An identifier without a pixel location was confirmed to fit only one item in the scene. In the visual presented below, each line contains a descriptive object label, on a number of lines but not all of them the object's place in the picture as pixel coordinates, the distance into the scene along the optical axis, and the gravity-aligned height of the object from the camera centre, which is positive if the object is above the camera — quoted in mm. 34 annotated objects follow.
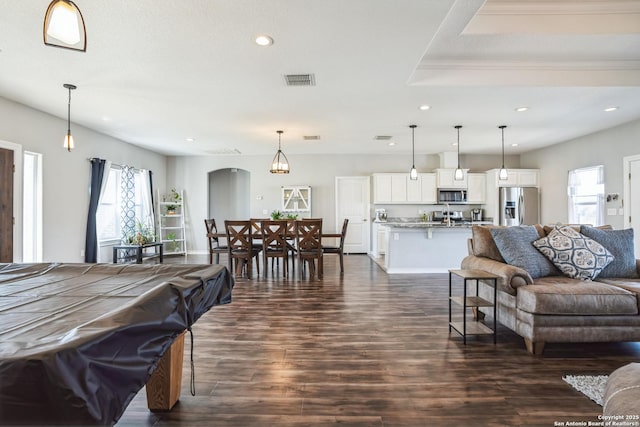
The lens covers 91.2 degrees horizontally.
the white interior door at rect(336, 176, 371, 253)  8547 +202
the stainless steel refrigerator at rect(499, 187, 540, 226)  7582 +192
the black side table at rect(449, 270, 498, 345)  2709 -809
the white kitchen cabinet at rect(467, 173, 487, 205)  8141 +678
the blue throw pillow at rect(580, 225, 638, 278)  3037 -358
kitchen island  5824 -647
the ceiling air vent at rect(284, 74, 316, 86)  3590 +1586
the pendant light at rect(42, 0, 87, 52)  1438 +895
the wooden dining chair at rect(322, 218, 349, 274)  5659 -632
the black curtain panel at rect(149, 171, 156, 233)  7781 +341
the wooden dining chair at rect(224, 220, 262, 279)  5301 -468
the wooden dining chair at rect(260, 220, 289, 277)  5414 -390
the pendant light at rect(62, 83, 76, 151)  3787 +914
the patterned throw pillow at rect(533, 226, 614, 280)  2906 -380
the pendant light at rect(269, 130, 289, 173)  5898 +895
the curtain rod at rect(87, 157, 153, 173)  5858 +1069
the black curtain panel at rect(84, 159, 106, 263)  5707 -17
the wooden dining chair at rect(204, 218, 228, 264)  5622 -363
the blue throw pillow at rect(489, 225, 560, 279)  2961 -359
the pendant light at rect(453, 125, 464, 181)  6038 +757
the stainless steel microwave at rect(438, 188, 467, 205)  8102 +471
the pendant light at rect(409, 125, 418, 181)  5809 +1609
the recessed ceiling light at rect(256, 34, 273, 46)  2758 +1571
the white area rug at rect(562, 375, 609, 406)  1919 -1113
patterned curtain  6864 +316
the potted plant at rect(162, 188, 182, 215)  8492 +411
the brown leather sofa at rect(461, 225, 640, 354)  2471 -793
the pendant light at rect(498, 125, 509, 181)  6137 +776
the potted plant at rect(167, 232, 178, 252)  8441 -816
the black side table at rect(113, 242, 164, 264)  6109 -736
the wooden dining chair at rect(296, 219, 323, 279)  5250 -445
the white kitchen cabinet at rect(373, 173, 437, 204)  8180 +660
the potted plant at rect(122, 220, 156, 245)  6430 -445
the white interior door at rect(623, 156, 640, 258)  5188 +313
